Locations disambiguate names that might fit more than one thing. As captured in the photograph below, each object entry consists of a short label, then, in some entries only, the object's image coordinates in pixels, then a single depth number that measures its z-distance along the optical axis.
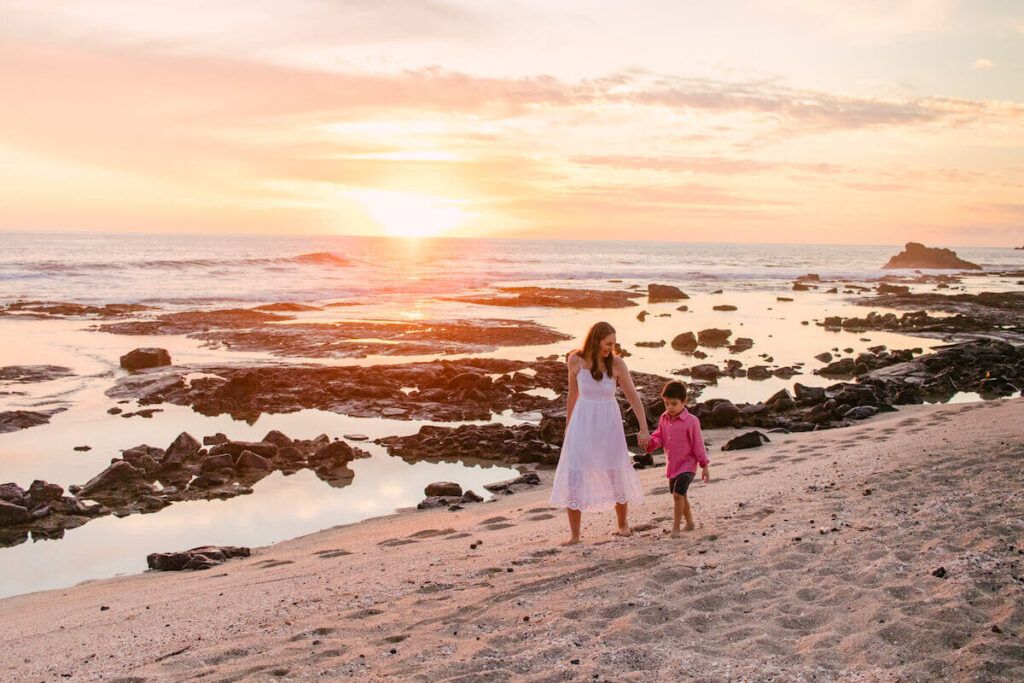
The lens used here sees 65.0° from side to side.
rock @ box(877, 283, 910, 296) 55.08
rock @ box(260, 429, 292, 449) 14.97
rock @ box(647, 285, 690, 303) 53.03
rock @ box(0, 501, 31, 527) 10.92
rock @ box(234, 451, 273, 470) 13.62
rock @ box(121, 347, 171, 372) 23.89
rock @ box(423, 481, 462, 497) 11.98
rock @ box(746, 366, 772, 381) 22.11
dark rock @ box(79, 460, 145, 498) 12.25
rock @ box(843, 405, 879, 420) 15.54
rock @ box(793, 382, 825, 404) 17.78
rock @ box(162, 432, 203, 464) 13.93
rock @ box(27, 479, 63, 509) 11.45
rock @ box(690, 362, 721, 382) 21.92
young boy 7.84
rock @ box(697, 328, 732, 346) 29.28
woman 7.76
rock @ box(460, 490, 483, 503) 11.68
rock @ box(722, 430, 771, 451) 13.56
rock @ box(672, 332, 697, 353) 27.89
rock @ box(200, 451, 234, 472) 13.33
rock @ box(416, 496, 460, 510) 11.41
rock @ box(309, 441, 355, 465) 14.18
